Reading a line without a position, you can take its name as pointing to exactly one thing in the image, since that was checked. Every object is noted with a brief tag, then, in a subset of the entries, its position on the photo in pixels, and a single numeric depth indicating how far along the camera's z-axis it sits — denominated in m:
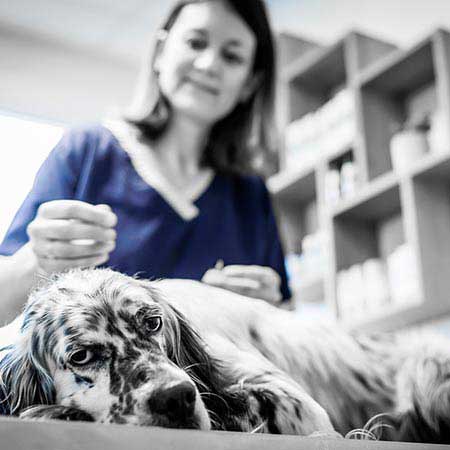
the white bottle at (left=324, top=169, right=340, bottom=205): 2.18
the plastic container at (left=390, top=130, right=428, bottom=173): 1.97
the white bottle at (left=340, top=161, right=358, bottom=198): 2.13
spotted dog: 0.57
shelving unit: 1.82
